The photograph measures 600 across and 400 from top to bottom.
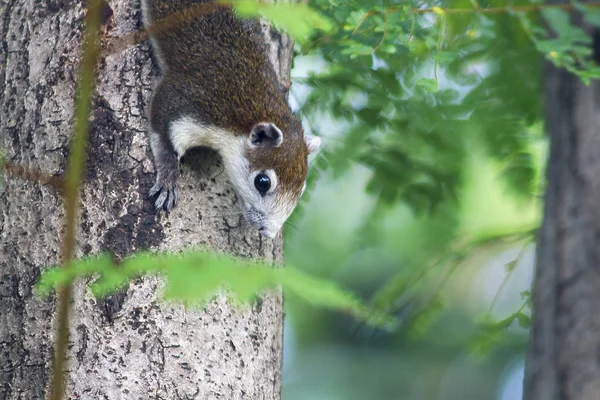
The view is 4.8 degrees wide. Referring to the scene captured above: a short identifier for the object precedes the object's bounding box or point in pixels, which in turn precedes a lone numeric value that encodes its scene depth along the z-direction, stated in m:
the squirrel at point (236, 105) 3.55
